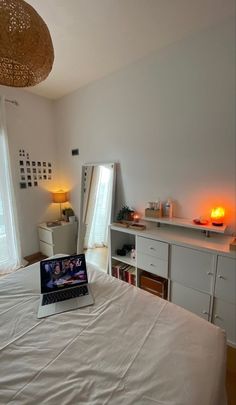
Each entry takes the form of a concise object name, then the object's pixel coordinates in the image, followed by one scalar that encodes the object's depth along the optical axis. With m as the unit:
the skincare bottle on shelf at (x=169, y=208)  2.07
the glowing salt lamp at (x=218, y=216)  1.72
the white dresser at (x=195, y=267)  1.49
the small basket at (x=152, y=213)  2.07
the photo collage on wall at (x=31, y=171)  2.84
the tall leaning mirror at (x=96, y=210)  2.55
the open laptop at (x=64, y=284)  1.14
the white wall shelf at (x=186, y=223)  1.65
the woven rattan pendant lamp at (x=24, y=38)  0.77
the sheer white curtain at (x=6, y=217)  2.55
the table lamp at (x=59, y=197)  3.12
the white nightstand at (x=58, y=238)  2.88
